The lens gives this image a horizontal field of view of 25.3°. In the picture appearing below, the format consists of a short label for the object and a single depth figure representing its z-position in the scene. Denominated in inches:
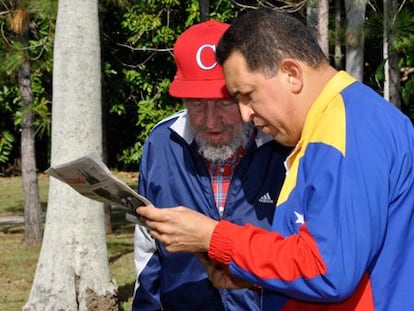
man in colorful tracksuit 88.2
